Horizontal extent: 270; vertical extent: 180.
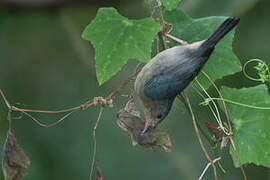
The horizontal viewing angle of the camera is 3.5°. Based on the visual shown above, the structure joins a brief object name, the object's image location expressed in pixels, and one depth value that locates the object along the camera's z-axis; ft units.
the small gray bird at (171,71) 12.13
